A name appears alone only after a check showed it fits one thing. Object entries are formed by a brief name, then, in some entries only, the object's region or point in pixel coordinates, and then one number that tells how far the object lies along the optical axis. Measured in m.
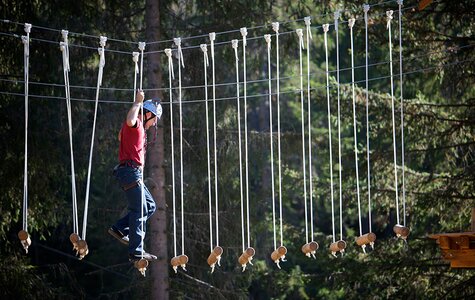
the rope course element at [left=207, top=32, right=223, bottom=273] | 17.50
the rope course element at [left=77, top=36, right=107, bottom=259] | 17.06
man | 17.61
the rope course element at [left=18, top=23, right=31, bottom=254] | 17.22
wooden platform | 18.39
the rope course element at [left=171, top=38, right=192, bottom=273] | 17.72
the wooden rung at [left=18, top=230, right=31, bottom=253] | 17.20
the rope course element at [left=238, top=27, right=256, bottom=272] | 17.59
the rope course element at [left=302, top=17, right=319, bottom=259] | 17.19
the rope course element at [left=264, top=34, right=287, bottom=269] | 17.28
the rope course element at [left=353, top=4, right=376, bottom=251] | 16.71
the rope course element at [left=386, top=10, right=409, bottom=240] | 16.61
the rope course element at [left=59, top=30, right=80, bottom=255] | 17.11
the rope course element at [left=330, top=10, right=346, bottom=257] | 16.98
